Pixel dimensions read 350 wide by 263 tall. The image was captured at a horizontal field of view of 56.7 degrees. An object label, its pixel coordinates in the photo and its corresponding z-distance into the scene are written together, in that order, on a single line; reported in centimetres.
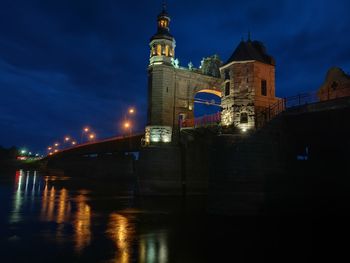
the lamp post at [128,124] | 6551
